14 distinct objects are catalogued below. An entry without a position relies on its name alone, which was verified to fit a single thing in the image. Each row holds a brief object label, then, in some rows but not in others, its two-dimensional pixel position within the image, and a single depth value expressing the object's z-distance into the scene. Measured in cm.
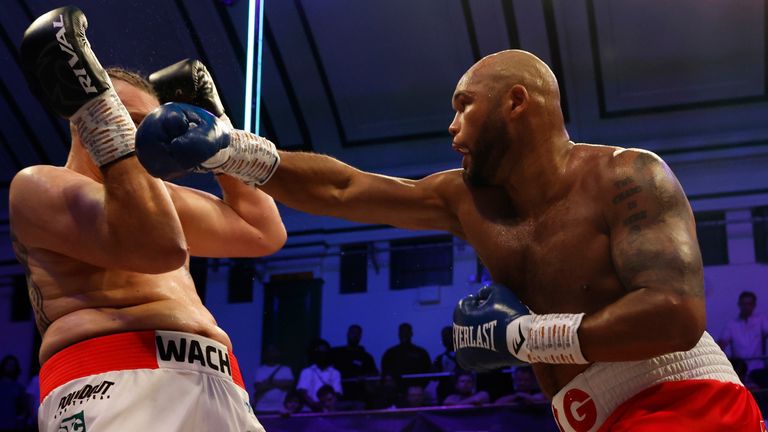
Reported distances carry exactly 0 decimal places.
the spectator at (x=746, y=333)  610
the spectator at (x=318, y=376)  629
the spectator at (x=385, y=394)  604
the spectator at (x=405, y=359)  651
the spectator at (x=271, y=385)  667
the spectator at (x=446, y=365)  602
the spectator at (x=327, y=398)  599
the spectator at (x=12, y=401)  678
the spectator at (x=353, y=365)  648
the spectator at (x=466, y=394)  543
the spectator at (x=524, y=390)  519
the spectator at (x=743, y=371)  537
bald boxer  178
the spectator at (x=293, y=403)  598
